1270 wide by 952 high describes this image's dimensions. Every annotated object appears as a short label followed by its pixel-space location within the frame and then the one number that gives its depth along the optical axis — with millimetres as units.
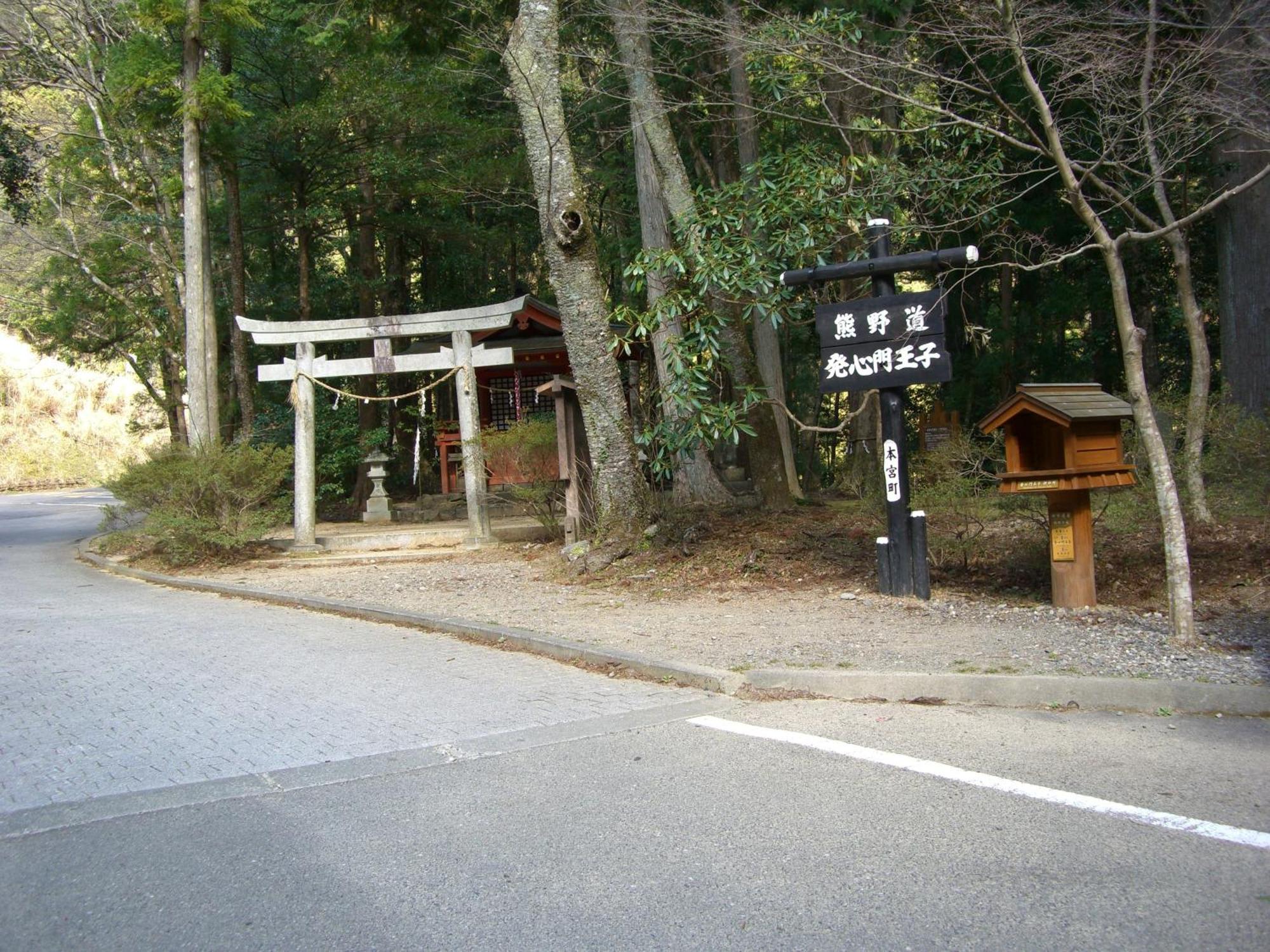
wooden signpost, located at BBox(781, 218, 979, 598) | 9273
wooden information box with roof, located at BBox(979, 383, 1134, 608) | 8234
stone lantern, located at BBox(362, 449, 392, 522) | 21562
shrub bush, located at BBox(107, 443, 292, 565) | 15531
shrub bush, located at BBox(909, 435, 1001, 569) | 9906
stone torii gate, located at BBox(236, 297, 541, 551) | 16984
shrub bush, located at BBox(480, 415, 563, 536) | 15031
